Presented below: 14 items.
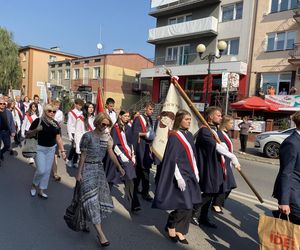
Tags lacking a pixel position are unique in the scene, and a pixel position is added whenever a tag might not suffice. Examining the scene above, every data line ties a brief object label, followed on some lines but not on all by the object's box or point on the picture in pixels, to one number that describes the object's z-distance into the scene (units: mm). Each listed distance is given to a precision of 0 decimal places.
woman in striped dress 2995
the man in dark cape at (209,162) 3456
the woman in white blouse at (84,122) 6036
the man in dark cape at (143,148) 4527
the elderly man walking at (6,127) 6353
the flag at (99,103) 5482
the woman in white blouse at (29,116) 7163
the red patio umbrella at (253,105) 14394
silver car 9719
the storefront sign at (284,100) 14222
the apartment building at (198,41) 18011
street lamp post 11010
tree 34509
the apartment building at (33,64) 38061
